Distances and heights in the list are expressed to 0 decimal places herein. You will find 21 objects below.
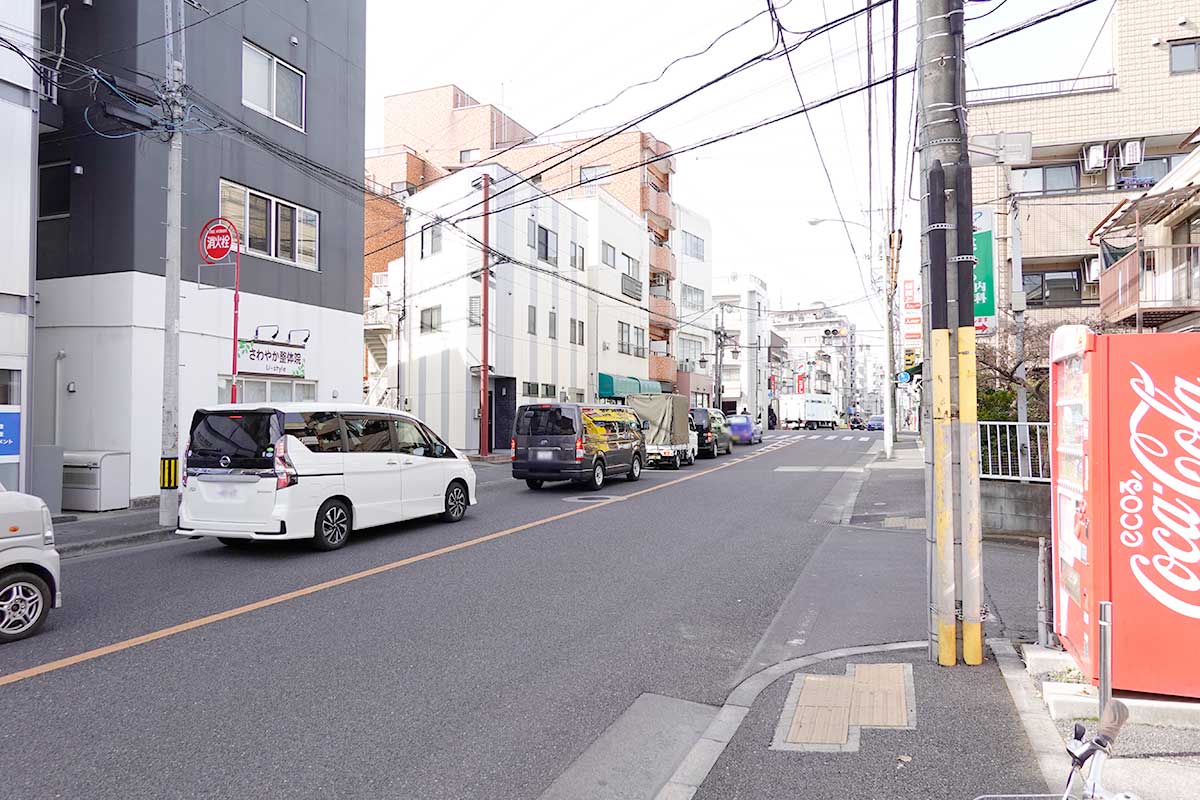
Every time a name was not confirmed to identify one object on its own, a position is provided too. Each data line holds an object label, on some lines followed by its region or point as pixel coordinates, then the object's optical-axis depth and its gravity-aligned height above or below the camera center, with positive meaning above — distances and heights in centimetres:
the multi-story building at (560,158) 4603 +1498
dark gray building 1401 +348
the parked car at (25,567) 594 -119
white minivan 932 -76
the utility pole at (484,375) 2658 +122
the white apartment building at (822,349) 10875 +936
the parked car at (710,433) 2977 -80
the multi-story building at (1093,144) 2441 +841
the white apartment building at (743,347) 7769 +622
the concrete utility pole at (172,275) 1197 +211
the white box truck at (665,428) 2430 -51
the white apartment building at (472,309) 2986 +406
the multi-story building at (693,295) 5709 +869
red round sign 1371 +293
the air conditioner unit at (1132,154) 2427 +787
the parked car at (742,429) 3856 -82
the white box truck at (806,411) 7056 +11
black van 1686 -72
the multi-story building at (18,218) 1184 +289
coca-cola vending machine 389 -44
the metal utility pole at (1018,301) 1324 +202
